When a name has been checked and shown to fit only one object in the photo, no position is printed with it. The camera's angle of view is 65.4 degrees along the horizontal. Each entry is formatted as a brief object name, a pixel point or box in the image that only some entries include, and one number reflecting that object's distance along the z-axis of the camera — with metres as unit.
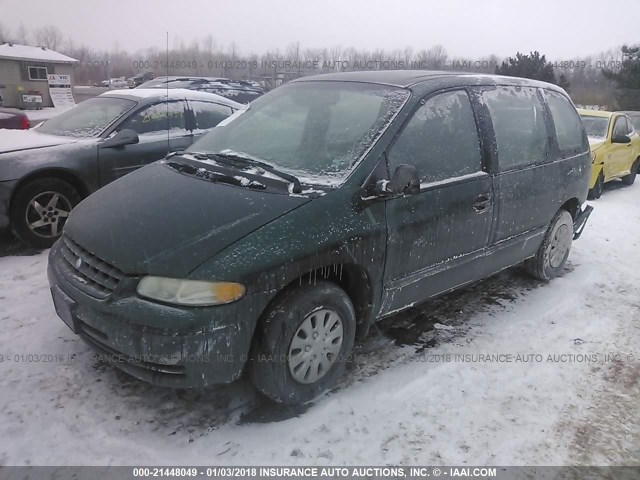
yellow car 8.90
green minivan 2.45
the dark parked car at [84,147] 4.72
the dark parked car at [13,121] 10.54
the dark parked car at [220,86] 12.50
